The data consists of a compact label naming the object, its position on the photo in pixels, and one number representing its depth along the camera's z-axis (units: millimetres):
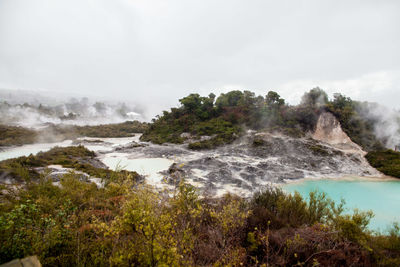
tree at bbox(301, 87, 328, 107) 28762
